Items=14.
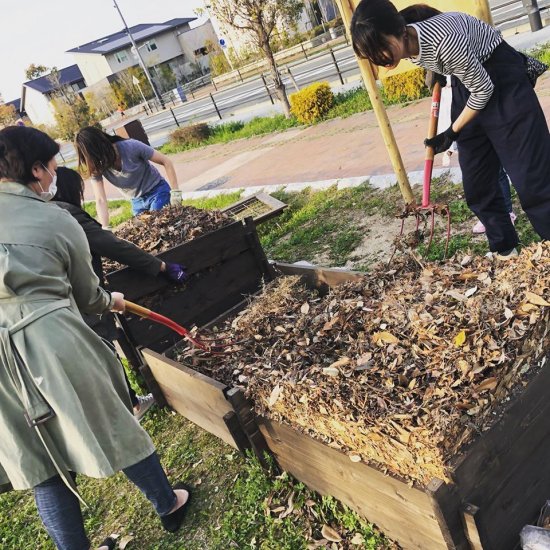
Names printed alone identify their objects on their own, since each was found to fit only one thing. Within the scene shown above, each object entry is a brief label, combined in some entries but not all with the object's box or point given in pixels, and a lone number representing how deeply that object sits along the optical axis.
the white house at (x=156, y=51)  63.44
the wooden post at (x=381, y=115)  4.16
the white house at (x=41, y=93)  62.84
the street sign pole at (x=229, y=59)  39.15
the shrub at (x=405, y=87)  9.55
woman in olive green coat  2.09
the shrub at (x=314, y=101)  11.80
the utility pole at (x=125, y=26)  42.94
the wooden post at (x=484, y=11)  3.41
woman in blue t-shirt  4.14
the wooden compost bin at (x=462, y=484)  1.64
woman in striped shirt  2.66
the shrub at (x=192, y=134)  17.17
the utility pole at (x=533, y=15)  11.01
